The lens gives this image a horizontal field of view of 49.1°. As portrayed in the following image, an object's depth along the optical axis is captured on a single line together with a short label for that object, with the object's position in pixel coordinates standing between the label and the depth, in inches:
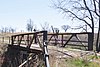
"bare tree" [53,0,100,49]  382.1
